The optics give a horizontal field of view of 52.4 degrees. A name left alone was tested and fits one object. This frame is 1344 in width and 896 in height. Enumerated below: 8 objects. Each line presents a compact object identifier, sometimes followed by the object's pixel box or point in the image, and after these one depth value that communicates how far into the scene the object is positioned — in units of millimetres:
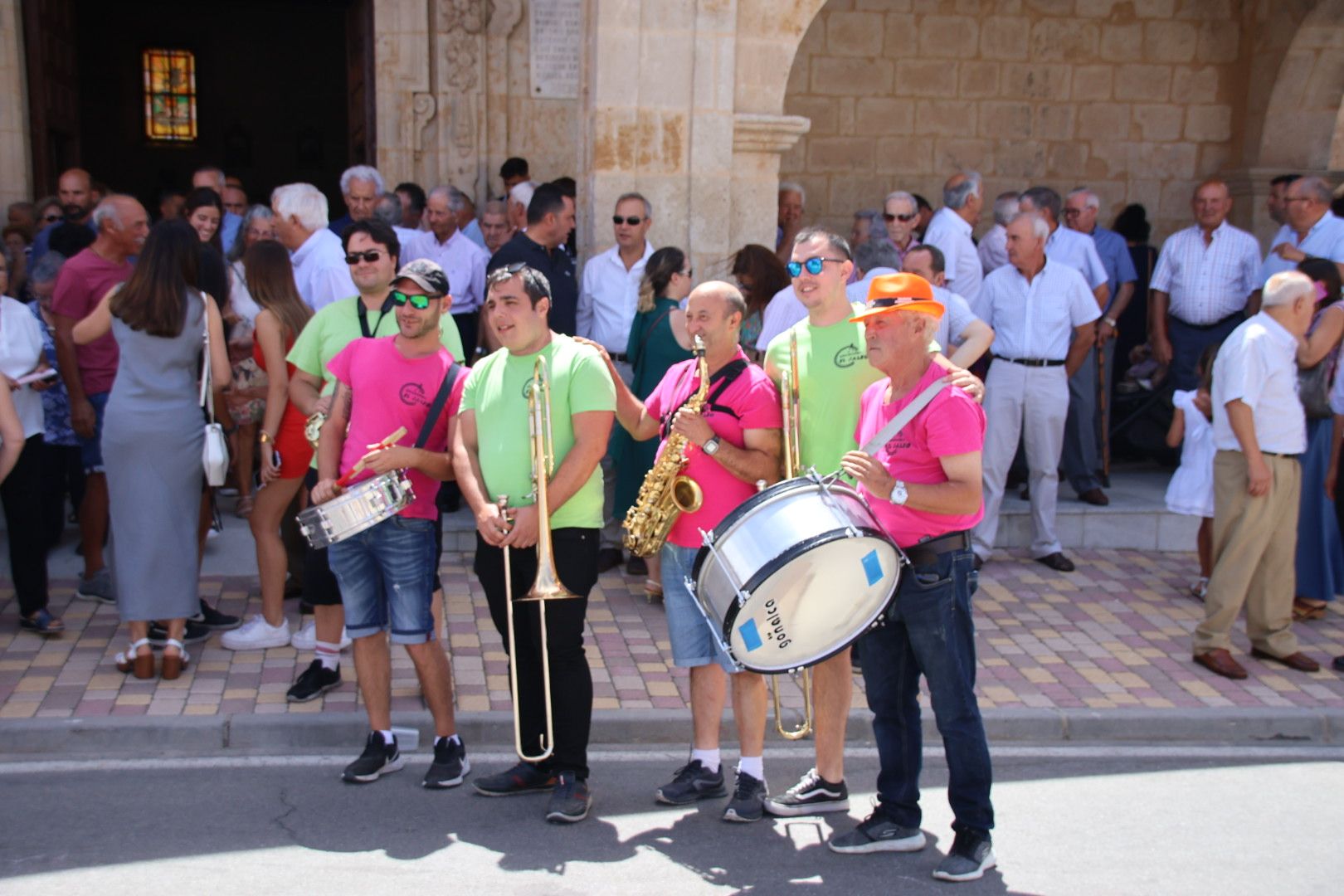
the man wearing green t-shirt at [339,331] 5695
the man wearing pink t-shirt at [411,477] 5129
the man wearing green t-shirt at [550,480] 4844
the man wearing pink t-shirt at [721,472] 4867
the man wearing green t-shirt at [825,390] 5027
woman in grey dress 5836
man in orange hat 4355
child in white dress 7410
